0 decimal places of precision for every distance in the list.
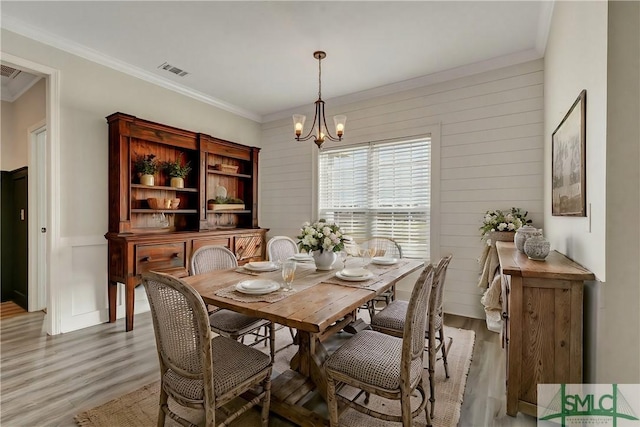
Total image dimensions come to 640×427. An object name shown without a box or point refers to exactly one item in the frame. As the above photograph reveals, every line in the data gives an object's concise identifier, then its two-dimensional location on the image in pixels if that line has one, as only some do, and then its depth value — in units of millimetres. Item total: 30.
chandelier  2941
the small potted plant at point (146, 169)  3555
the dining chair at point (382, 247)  3154
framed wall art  1744
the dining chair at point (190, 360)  1349
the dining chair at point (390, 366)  1431
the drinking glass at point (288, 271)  1844
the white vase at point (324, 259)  2461
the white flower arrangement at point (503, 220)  3043
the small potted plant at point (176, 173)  3881
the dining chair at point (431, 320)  1823
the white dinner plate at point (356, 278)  2070
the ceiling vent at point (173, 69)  3502
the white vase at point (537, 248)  1948
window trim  3713
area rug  1793
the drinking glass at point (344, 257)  2728
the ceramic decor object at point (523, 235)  2204
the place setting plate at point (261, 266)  2422
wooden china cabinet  3256
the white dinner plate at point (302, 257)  2912
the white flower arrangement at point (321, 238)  2369
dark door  3947
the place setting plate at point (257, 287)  1771
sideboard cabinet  1666
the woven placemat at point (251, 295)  1688
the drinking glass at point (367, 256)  2734
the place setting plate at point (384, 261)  2624
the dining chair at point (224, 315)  2158
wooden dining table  1502
